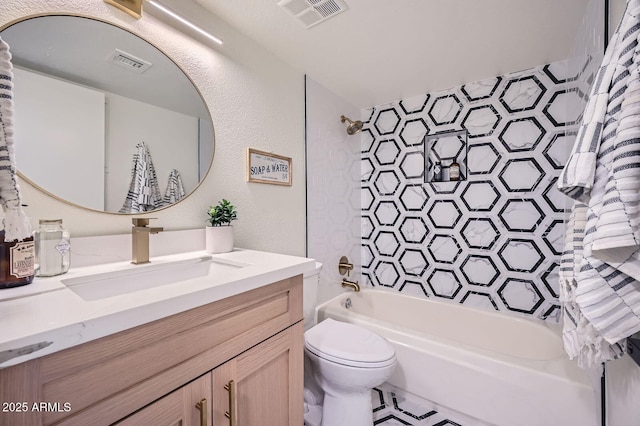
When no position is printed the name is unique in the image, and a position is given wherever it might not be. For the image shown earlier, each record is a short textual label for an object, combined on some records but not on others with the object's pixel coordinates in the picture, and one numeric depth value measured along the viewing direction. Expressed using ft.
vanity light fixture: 3.76
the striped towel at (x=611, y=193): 2.13
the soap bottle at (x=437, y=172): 7.64
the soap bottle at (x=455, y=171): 7.31
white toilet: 4.13
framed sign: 5.19
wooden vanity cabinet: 1.59
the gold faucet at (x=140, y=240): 3.31
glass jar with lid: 2.64
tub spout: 7.59
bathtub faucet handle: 7.74
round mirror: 2.89
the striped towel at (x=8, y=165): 1.91
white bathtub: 3.95
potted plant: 4.12
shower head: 7.89
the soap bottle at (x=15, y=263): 2.25
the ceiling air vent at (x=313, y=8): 4.27
